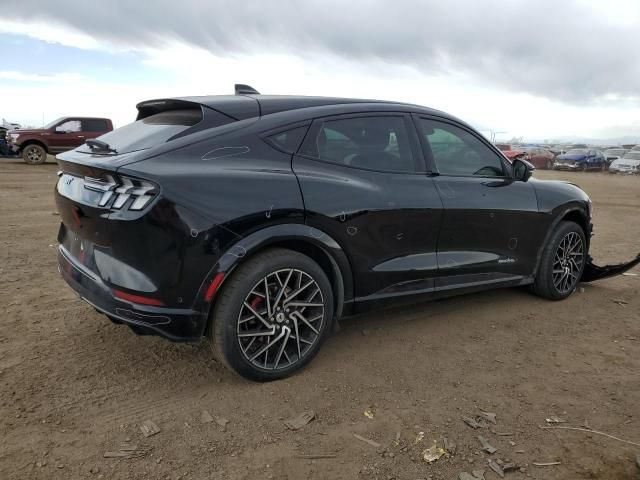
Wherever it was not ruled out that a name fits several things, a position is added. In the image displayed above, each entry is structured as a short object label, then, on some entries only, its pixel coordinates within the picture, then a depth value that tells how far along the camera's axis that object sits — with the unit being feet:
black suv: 9.21
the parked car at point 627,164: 94.73
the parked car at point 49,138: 60.13
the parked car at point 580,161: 102.53
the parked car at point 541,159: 106.11
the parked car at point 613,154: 110.93
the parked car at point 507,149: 87.45
